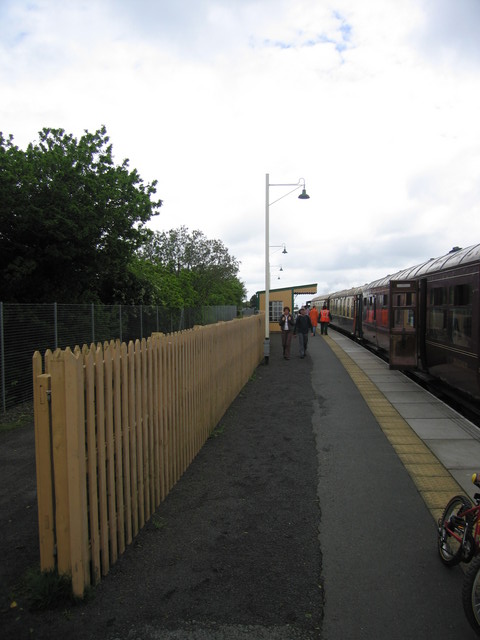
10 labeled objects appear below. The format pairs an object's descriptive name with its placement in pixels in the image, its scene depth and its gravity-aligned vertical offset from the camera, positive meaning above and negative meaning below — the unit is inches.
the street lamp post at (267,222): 678.5 +121.9
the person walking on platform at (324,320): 1101.0 -37.3
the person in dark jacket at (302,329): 655.1 -33.8
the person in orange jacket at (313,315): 1106.1 -25.1
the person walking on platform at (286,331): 661.9 -37.4
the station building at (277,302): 1206.7 +5.6
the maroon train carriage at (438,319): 310.0 -13.1
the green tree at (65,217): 446.0 +86.3
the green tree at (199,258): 1916.8 +207.2
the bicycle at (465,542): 106.0 -63.0
